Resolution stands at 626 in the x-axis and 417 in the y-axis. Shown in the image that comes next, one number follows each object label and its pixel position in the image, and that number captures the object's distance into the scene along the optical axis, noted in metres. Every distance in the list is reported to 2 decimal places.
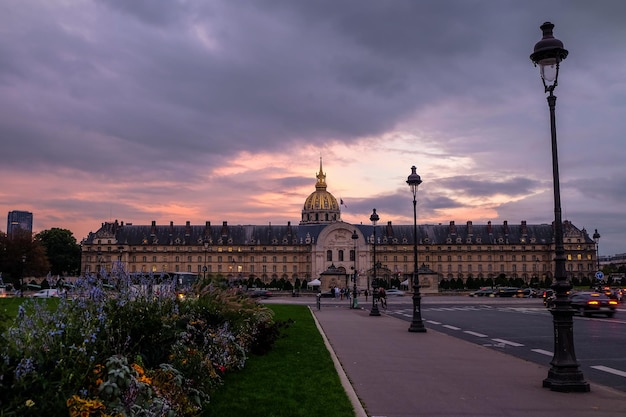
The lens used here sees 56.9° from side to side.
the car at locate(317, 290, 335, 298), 80.79
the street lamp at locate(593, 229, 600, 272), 64.69
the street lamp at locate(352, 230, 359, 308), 47.03
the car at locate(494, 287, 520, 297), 75.25
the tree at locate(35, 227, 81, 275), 129.88
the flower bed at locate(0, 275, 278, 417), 4.79
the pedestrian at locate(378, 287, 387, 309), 45.53
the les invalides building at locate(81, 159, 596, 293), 142.25
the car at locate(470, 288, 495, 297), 81.29
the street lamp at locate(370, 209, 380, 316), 35.76
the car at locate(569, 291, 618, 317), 33.66
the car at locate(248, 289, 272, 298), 71.96
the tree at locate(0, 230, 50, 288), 89.75
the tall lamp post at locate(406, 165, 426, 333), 23.29
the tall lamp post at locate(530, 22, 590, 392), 10.55
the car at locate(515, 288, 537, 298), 75.31
